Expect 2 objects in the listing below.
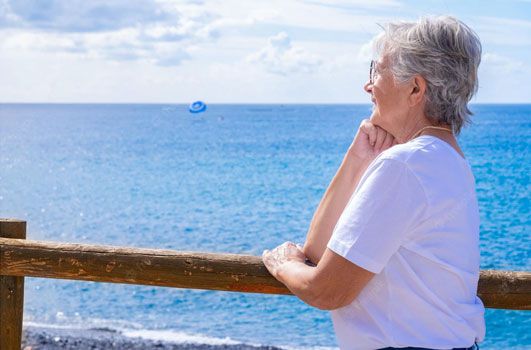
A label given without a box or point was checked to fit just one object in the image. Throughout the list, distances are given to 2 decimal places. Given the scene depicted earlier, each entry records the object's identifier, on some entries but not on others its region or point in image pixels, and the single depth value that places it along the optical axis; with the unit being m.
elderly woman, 2.08
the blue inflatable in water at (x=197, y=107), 118.62
